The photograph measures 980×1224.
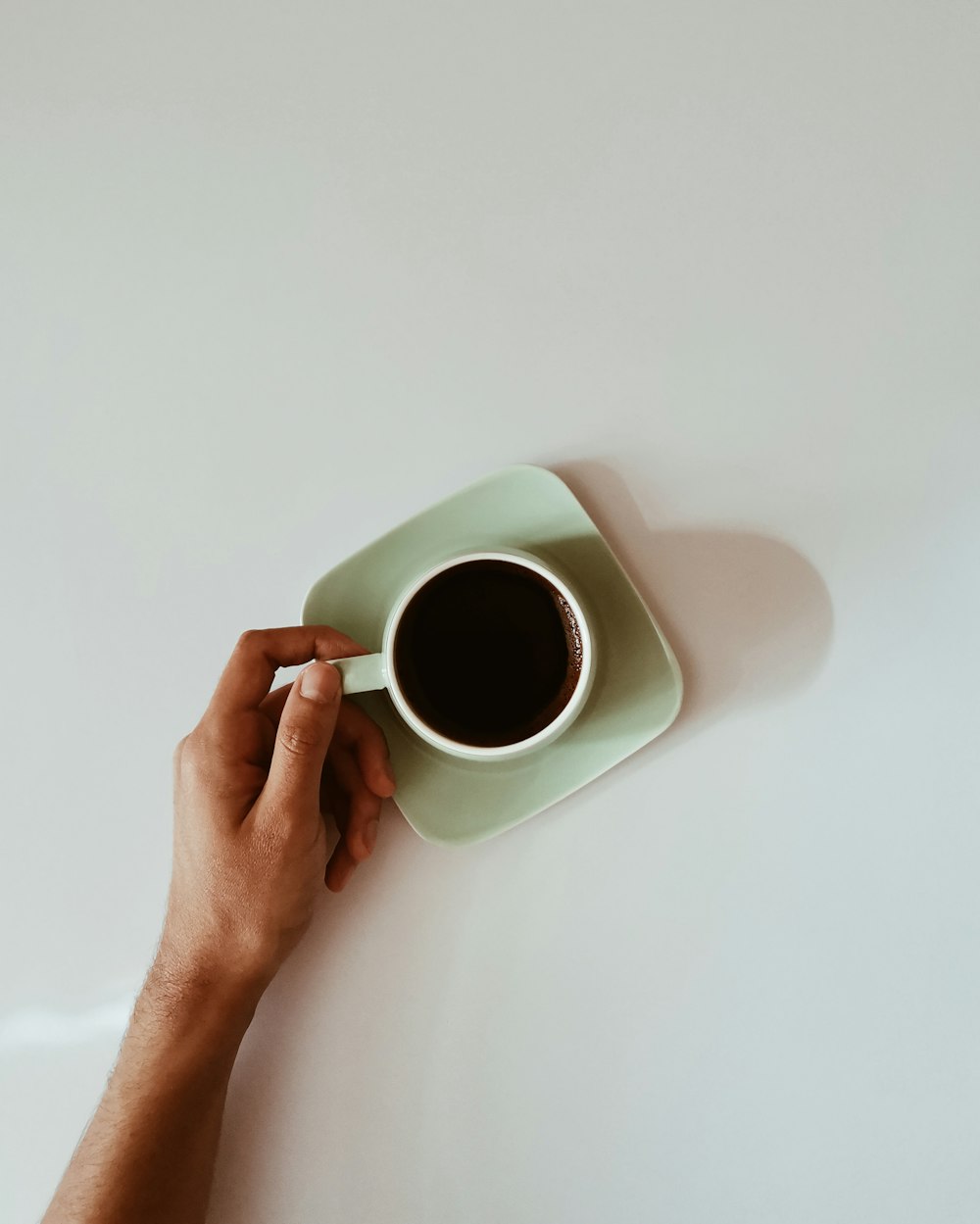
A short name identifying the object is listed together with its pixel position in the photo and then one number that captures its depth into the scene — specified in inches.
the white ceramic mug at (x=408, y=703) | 24.8
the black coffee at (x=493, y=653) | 26.2
